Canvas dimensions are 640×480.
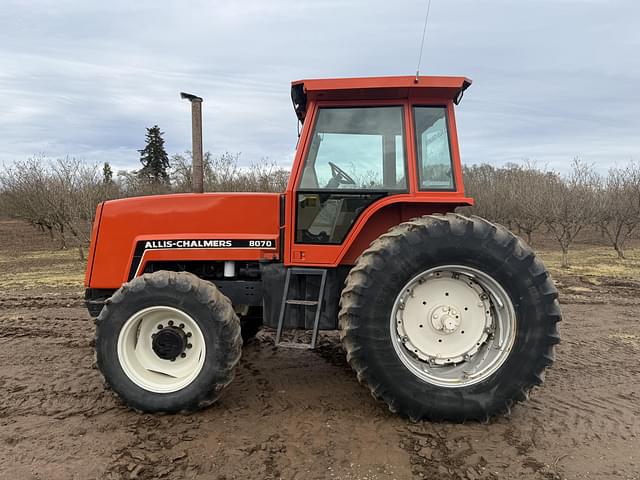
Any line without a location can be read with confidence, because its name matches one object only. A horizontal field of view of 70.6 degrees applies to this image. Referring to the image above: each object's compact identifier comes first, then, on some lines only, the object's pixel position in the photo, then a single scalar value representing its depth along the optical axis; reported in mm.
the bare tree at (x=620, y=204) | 15359
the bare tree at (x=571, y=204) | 14500
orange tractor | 3006
